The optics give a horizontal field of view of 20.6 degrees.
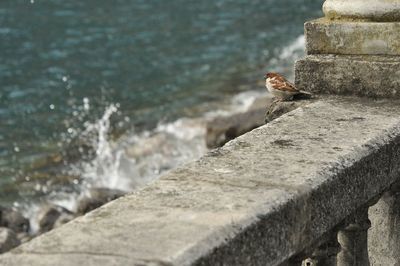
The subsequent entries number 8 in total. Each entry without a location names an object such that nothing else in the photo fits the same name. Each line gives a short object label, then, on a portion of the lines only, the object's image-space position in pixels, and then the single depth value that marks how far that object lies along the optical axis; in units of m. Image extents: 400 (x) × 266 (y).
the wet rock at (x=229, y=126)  15.70
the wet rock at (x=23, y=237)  13.03
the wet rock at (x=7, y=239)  12.35
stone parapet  3.10
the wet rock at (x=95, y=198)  13.73
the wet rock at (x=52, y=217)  13.39
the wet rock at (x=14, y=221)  13.39
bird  4.93
